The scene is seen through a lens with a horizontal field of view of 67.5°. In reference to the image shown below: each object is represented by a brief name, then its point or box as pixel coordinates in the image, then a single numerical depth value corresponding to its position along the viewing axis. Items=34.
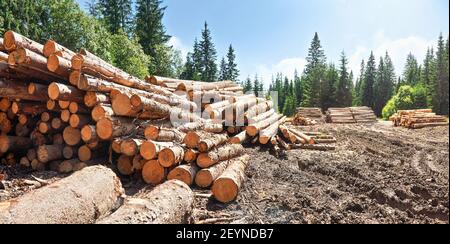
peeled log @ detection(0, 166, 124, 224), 3.28
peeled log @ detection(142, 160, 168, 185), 6.00
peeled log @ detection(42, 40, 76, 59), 6.47
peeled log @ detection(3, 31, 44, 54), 6.09
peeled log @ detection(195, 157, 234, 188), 6.02
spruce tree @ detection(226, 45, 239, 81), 51.03
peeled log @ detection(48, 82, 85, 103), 6.13
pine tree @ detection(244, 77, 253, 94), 64.59
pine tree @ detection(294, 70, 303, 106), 60.36
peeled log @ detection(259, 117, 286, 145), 10.09
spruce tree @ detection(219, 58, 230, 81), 50.12
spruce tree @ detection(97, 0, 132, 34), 30.70
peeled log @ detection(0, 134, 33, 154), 6.57
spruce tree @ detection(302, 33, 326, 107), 48.22
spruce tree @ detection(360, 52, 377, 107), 54.66
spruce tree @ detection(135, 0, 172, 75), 30.83
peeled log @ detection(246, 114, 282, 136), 10.23
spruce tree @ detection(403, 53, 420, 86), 61.99
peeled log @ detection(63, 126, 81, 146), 6.50
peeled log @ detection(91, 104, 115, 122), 6.34
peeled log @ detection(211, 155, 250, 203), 5.39
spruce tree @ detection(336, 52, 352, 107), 46.94
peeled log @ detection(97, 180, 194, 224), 3.43
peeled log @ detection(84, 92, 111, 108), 6.50
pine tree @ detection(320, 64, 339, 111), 47.03
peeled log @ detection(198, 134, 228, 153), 6.39
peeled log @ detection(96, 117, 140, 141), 6.25
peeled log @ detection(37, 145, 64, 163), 6.34
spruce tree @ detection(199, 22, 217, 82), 42.78
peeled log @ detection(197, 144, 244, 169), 6.32
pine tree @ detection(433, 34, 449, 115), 37.19
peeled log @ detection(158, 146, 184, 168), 5.84
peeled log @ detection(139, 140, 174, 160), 5.92
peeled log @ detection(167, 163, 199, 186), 5.89
